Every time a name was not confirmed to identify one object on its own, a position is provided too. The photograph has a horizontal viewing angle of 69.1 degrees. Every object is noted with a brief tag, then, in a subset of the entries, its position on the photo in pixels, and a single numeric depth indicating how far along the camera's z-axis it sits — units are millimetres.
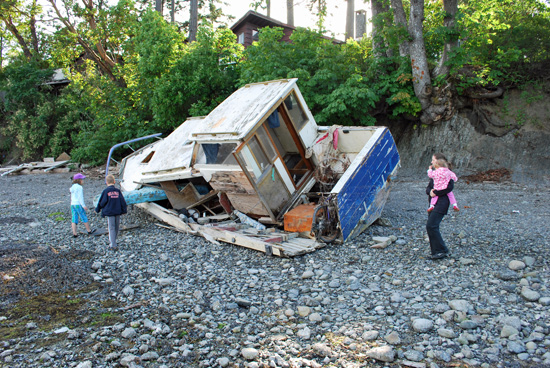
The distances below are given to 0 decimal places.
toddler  5453
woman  5504
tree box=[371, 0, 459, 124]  12742
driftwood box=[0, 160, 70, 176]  20859
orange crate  6537
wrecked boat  6547
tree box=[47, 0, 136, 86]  20453
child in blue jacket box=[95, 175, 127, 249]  6765
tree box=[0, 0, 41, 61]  22972
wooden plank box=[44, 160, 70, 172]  20891
